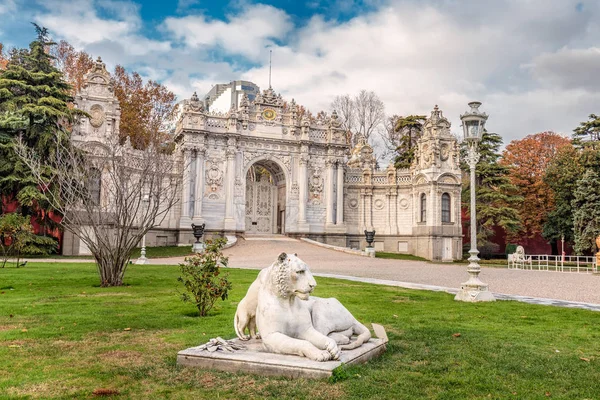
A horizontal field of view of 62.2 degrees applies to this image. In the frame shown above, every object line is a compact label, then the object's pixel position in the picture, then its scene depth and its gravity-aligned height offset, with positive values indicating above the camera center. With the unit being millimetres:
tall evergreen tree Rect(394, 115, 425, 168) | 43594 +8478
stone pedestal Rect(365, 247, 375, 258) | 29000 -1291
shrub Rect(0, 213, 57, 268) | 17172 -201
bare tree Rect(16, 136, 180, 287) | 12766 +6
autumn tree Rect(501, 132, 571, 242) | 39216 +4788
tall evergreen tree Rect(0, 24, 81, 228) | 22922 +5338
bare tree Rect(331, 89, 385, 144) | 47000 +10986
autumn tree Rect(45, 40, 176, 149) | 36844 +10253
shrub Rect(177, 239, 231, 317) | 8562 -896
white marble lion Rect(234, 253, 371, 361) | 4953 -916
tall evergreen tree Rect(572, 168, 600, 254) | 31562 +1377
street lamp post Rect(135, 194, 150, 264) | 21609 -1398
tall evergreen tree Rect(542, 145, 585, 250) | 34750 +3163
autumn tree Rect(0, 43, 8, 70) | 32897 +11400
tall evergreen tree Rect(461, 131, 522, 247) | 34312 +2694
